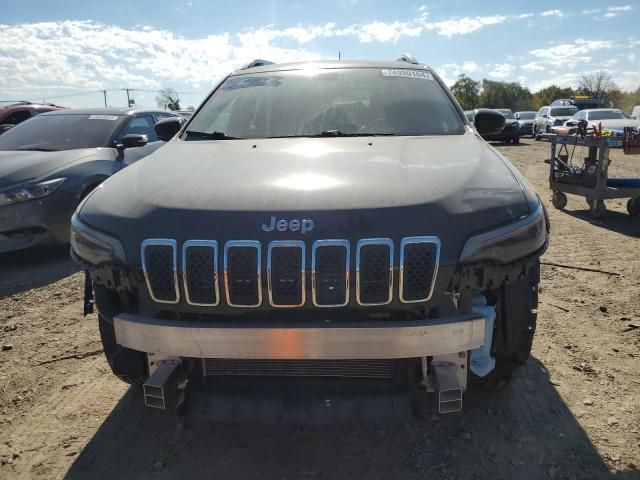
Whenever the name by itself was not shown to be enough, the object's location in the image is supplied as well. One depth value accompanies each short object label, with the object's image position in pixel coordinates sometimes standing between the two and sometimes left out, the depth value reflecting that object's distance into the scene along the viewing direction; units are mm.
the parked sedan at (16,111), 10500
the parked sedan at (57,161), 5078
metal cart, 6770
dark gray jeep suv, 1880
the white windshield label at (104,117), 6504
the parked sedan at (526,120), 27330
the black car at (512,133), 21984
